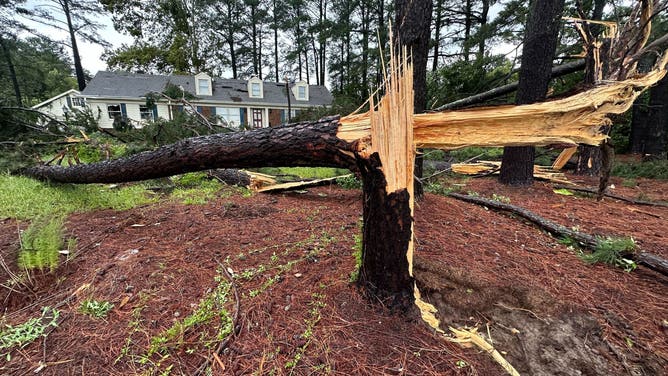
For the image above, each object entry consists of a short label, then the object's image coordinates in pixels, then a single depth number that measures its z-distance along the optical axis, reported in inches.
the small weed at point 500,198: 145.7
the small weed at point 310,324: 50.2
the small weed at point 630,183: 192.9
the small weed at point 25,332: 55.8
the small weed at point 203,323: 55.0
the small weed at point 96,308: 63.9
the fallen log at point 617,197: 141.3
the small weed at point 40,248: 76.3
